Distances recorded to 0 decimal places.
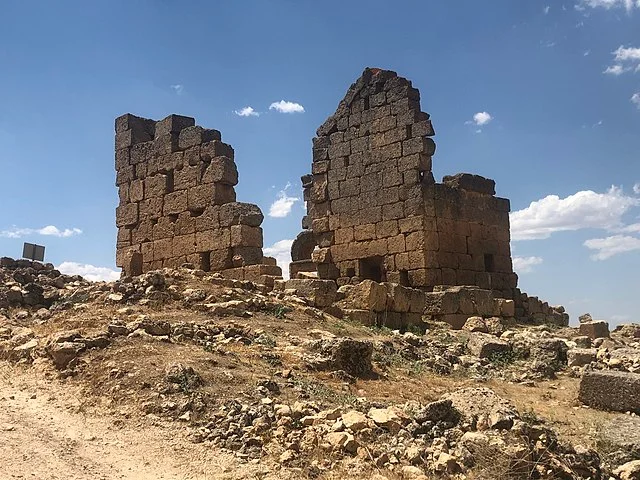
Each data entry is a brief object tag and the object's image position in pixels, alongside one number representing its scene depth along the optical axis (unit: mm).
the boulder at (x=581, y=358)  9719
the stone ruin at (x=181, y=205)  14109
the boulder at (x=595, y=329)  14312
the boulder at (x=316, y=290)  11836
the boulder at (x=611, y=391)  6961
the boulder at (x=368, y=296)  12143
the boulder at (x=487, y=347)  10117
